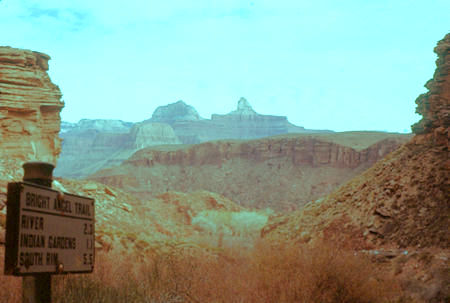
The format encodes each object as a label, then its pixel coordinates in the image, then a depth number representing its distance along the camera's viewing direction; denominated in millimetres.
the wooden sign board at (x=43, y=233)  3904
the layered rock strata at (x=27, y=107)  27394
